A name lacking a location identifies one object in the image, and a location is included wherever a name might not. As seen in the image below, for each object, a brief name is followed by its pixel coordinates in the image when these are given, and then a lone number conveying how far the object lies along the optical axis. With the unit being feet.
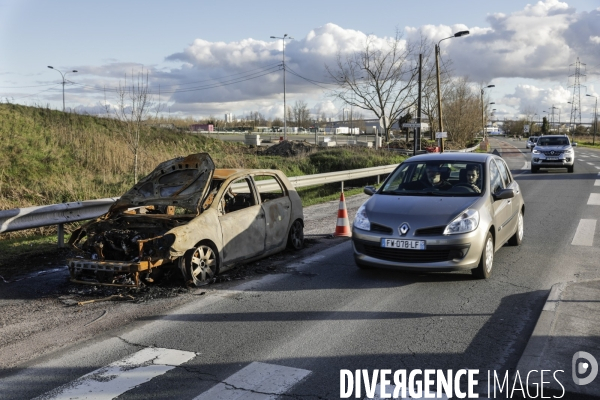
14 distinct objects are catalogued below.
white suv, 88.48
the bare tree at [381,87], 143.43
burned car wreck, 22.11
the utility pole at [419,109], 90.83
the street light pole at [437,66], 103.30
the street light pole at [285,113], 165.70
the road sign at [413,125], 84.89
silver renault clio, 22.76
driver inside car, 25.98
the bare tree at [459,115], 192.13
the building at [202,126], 249.67
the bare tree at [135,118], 51.75
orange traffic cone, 35.06
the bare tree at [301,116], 381.60
